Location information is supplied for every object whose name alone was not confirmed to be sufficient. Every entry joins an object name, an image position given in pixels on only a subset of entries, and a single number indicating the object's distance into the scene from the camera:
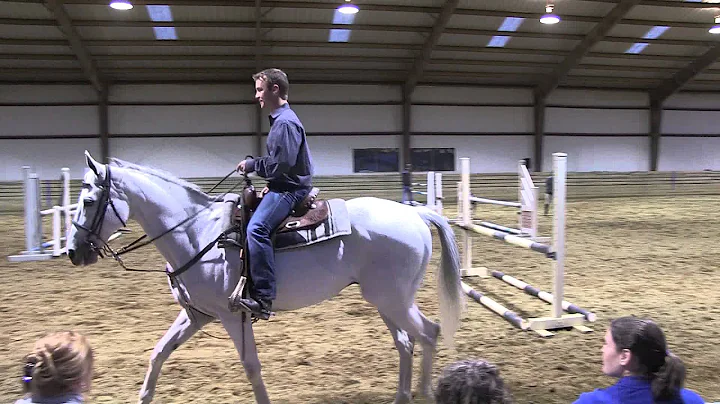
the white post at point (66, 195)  8.18
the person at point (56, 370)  1.38
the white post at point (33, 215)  8.08
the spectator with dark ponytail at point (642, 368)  1.54
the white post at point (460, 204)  6.49
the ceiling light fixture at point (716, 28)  16.36
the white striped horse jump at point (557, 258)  4.41
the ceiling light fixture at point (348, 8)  14.08
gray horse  2.86
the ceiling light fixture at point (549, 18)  15.27
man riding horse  2.83
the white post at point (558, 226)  4.39
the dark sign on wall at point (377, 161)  19.30
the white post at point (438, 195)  8.63
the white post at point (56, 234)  8.41
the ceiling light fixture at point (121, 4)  12.94
